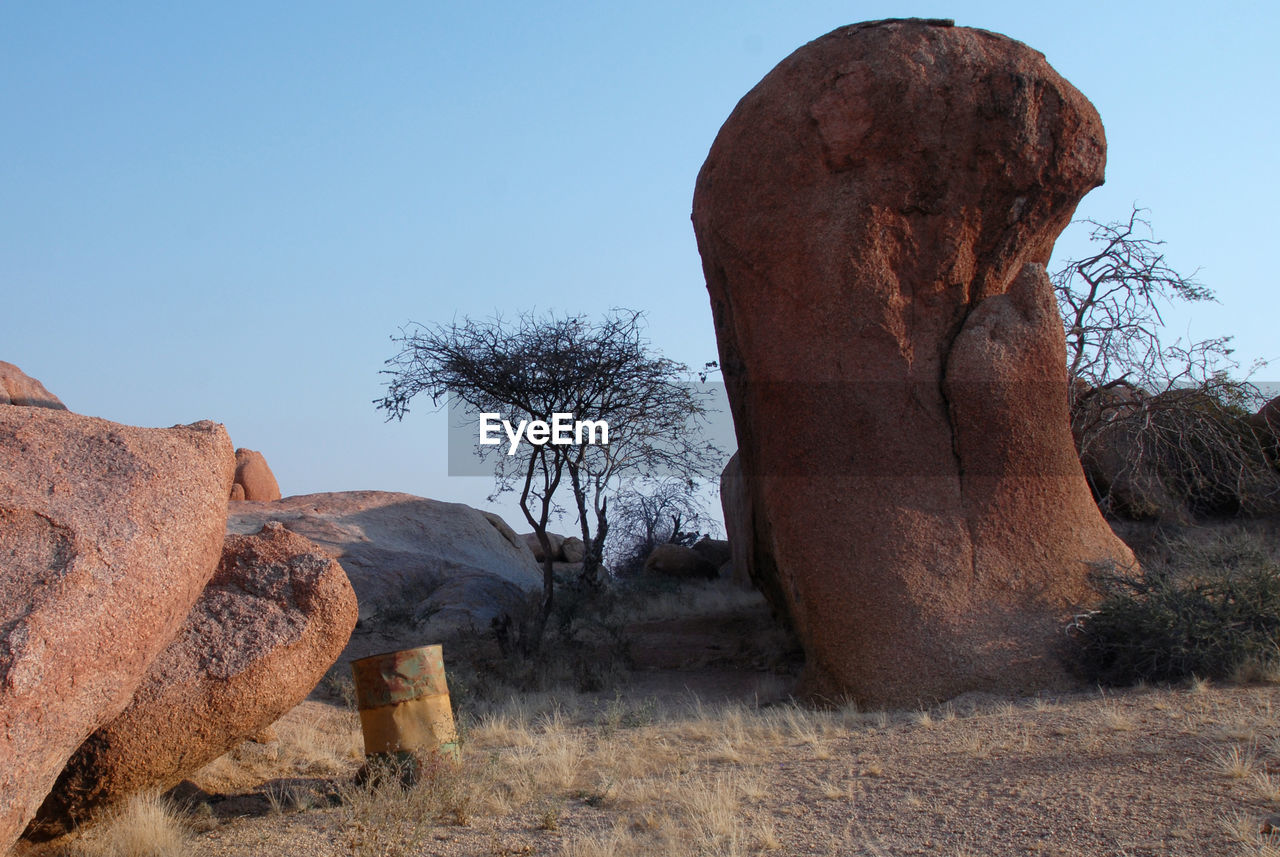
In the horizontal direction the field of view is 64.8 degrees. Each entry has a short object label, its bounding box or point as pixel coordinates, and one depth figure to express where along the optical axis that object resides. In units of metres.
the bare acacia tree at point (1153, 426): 10.12
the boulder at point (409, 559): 10.45
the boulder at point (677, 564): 19.69
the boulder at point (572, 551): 24.41
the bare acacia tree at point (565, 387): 11.69
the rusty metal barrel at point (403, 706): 4.68
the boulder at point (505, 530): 16.88
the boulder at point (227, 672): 4.17
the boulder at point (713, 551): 20.84
